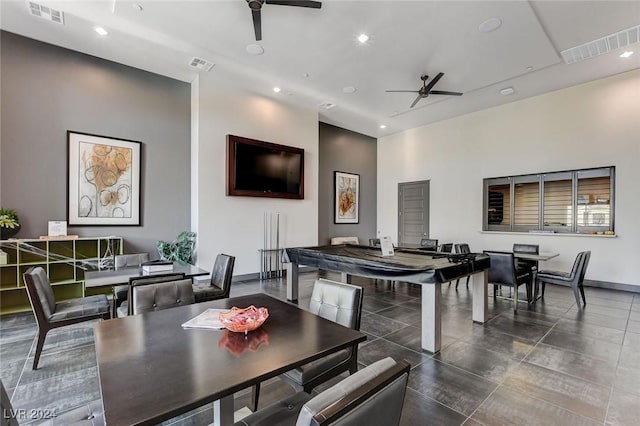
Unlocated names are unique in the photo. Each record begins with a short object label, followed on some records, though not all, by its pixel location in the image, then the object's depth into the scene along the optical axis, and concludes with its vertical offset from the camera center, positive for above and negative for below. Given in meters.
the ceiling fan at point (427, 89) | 5.35 +2.41
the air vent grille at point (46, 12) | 3.76 +2.64
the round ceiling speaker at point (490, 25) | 3.99 +2.67
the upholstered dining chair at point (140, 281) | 2.58 -0.68
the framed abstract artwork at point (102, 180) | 4.67 +0.49
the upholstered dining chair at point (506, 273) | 4.35 -0.96
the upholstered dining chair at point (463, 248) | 5.99 -0.77
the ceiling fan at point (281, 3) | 3.41 +2.49
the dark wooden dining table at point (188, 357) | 1.00 -0.67
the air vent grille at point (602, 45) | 4.27 +2.65
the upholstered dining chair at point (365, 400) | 0.78 -0.55
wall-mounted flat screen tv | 6.00 +0.93
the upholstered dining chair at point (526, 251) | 5.20 -0.78
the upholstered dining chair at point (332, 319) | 1.75 -0.81
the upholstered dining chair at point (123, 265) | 3.35 -0.79
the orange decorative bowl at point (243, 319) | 1.56 -0.62
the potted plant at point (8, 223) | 4.00 -0.21
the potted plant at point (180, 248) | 5.23 -0.72
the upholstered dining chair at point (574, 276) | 4.38 -1.01
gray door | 8.51 -0.05
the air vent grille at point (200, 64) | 5.01 +2.62
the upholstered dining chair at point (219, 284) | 3.44 -0.96
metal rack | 6.53 -0.93
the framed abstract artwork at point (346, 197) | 8.69 +0.44
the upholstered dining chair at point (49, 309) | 2.58 -1.00
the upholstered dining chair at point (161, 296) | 2.22 -0.70
